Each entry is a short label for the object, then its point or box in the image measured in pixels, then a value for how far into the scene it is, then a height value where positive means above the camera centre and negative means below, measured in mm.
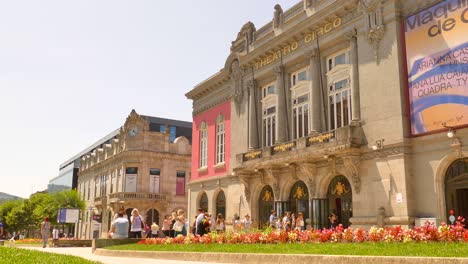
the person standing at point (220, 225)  23738 -292
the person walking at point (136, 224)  24266 -249
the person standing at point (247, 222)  29664 -210
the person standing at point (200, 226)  22844 -327
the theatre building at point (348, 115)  21031 +5623
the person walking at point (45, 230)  31719 -725
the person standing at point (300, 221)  25141 -99
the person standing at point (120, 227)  22422 -371
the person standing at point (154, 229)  27486 -593
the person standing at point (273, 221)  27136 -107
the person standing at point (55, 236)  36869 -1456
